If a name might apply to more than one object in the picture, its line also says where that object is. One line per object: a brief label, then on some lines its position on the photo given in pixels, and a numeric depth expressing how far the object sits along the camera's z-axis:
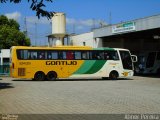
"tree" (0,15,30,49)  34.22
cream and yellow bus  16.66
